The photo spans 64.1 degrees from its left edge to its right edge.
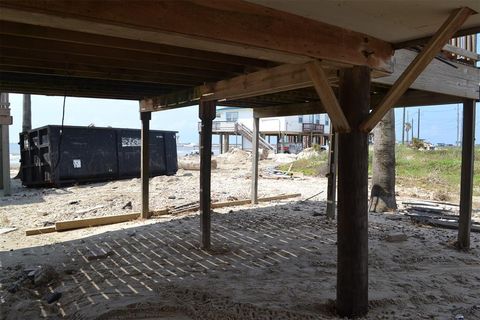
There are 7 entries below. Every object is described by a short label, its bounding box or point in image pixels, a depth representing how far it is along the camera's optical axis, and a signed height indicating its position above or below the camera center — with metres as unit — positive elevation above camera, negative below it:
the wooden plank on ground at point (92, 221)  7.47 -1.60
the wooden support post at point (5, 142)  11.92 +0.05
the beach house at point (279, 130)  45.75 +1.81
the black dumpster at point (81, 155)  13.54 -0.40
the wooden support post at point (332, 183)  8.60 -0.87
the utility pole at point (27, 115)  18.78 +1.43
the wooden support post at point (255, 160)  10.67 -0.43
